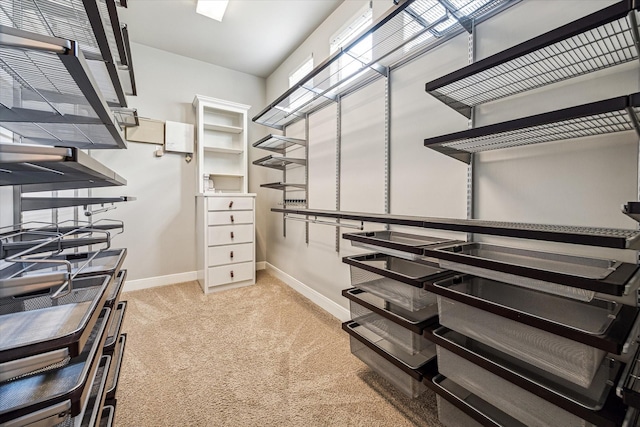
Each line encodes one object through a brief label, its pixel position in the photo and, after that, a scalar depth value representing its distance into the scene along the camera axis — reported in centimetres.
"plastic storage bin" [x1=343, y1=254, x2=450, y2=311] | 120
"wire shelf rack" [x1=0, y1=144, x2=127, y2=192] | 42
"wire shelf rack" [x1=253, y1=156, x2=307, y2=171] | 249
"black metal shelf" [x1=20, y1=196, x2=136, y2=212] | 124
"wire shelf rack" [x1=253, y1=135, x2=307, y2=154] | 248
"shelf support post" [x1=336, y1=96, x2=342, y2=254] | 217
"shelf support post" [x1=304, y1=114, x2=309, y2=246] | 262
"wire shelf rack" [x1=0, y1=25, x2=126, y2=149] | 50
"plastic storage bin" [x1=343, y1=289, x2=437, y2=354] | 120
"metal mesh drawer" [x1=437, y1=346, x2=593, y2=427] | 81
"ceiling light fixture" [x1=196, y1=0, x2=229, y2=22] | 216
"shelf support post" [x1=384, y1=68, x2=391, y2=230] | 173
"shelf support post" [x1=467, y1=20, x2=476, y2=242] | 127
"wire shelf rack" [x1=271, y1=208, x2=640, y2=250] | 66
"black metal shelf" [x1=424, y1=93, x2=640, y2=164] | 68
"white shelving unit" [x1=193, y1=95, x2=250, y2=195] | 301
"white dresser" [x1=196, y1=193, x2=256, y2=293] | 275
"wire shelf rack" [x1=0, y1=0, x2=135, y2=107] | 75
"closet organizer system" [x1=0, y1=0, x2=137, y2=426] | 49
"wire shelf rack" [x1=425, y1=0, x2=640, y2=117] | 72
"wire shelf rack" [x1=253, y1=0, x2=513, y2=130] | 118
